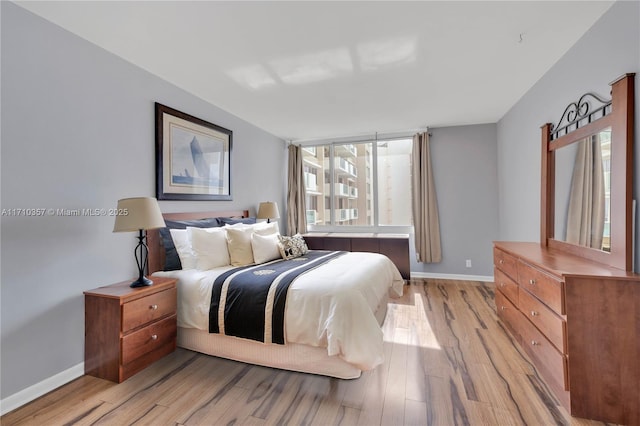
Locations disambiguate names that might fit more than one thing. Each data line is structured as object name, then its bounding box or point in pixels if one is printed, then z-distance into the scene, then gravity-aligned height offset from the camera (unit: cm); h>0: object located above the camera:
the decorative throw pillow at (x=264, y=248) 286 -37
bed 185 -69
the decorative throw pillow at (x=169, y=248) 263 -33
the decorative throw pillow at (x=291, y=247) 310 -39
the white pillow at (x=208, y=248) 262 -34
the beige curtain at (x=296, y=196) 533 +31
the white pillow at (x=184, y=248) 263 -33
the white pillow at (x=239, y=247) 280 -35
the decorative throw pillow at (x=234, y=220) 340 -10
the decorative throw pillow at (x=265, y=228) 324 -19
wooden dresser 150 -71
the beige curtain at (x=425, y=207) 458 +8
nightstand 196 -84
